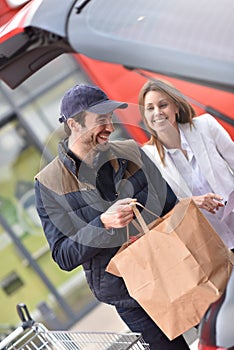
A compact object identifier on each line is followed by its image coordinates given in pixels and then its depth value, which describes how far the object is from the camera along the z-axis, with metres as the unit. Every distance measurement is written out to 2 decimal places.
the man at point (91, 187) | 4.95
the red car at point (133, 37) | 3.94
